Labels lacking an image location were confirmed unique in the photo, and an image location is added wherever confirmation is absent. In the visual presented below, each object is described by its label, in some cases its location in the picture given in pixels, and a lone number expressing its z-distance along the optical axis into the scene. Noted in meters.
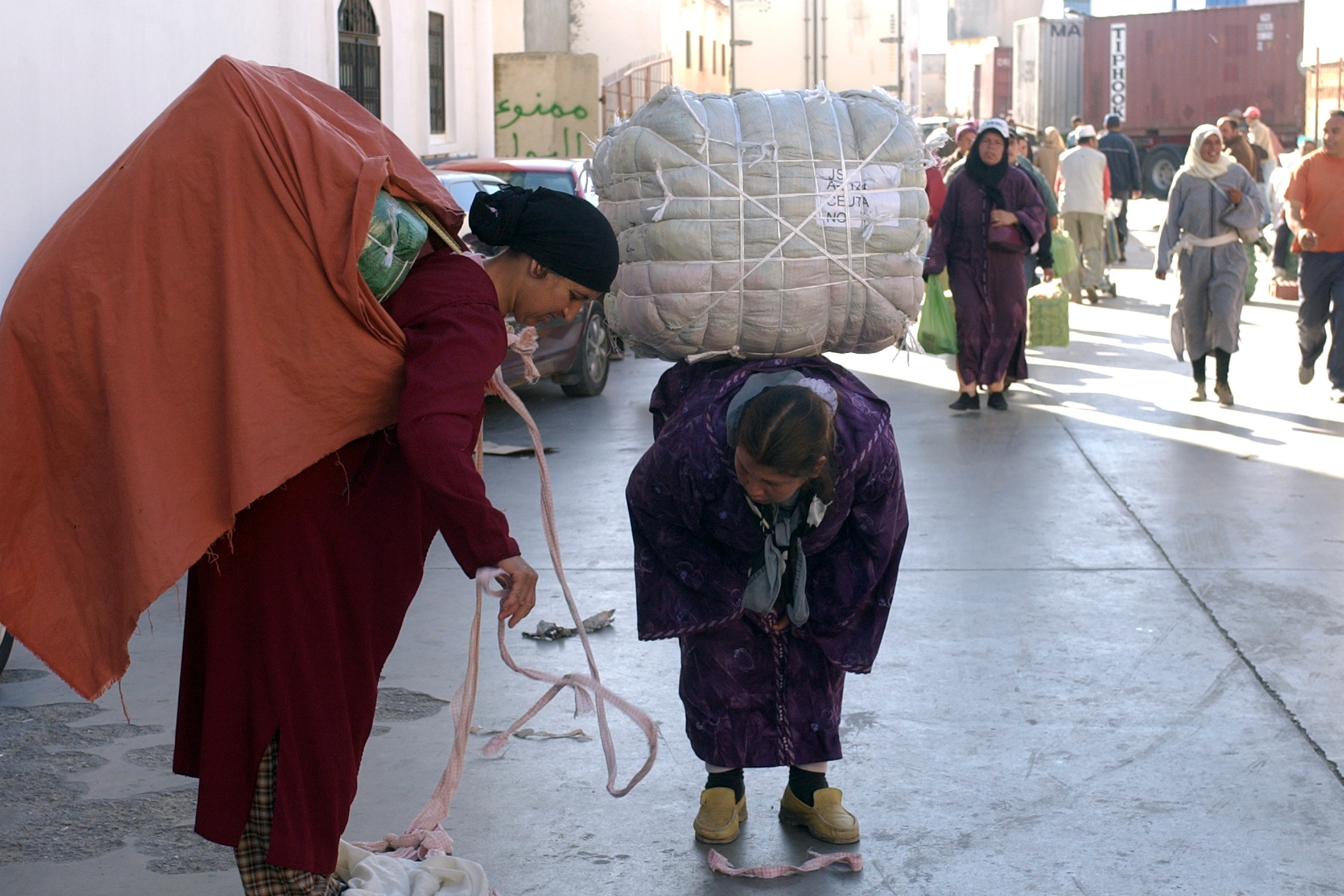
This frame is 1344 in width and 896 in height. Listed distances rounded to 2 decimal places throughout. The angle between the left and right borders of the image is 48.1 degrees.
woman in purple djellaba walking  9.55
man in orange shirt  9.56
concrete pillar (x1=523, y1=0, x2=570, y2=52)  35.44
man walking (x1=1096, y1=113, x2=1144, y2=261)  20.56
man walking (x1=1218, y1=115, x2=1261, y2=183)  14.46
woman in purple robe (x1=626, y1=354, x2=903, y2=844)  3.32
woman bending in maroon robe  2.72
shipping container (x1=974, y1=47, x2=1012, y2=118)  43.34
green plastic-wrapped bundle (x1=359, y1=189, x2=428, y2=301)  2.73
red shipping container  30.00
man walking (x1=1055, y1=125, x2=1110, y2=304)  16.31
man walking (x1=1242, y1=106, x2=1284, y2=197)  20.30
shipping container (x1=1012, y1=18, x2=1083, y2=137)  31.56
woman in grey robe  9.48
